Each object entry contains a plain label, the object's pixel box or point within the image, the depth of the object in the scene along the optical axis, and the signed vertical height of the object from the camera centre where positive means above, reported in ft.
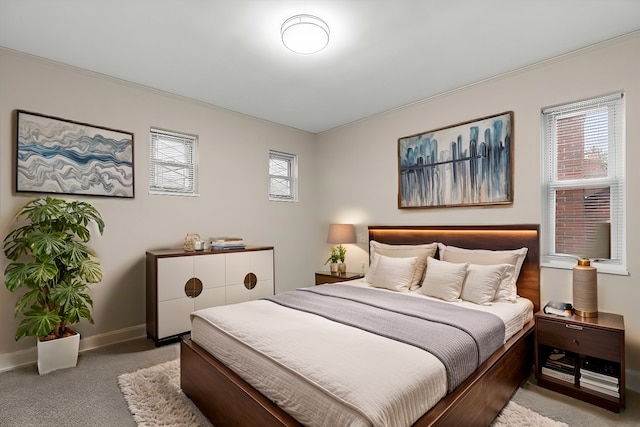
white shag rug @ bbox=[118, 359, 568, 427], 6.50 -4.21
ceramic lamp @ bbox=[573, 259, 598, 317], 7.74 -1.91
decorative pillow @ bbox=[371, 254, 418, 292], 10.46 -2.03
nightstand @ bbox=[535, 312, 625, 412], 7.00 -3.15
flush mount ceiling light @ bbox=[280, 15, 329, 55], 7.41 +4.23
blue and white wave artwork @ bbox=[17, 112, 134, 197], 9.12 +1.68
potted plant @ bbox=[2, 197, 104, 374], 8.18 -1.51
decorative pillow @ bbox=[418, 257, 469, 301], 9.07 -1.97
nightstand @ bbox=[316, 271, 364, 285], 13.45 -2.75
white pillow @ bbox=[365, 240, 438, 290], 10.86 -1.49
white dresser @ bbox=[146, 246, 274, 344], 10.36 -2.47
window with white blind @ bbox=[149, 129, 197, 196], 11.87 +1.87
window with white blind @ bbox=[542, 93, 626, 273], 8.54 +0.94
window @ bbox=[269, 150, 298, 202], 15.51 +1.78
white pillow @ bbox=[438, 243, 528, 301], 9.04 -1.44
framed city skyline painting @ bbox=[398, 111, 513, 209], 10.32 +1.67
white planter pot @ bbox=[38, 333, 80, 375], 8.45 -3.78
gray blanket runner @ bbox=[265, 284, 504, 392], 5.73 -2.36
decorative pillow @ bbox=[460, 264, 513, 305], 8.68 -1.95
